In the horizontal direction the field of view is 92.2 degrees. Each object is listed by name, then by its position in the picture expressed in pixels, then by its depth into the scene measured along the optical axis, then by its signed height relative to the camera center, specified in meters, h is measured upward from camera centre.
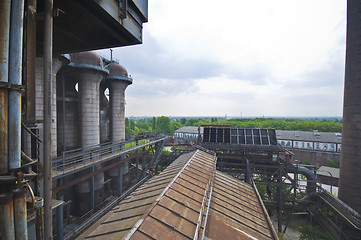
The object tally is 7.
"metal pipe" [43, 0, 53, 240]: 3.40 +0.26
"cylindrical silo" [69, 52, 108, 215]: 15.74 +1.80
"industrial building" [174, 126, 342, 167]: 39.38 -6.83
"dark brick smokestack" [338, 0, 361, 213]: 15.44 +0.22
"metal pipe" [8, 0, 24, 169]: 2.70 +0.53
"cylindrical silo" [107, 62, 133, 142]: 20.73 +2.28
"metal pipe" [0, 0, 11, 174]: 2.58 +0.58
